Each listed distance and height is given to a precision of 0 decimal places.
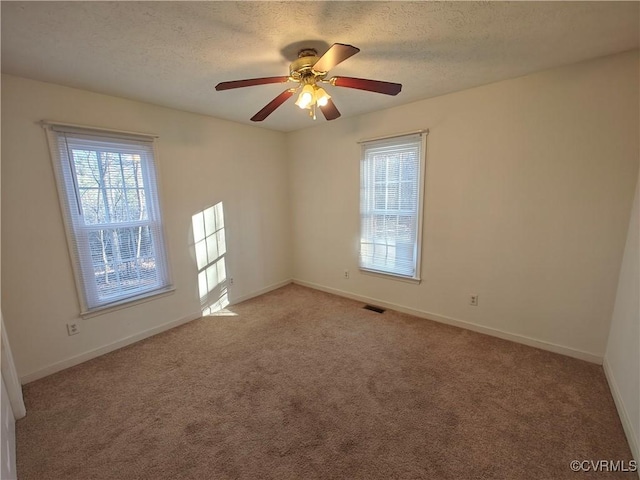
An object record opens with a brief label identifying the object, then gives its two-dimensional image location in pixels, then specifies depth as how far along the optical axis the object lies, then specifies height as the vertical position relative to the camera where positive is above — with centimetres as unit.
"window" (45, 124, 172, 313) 233 -15
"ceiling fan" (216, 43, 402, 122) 170 +71
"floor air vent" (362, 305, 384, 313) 341 -150
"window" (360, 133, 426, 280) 305 -16
